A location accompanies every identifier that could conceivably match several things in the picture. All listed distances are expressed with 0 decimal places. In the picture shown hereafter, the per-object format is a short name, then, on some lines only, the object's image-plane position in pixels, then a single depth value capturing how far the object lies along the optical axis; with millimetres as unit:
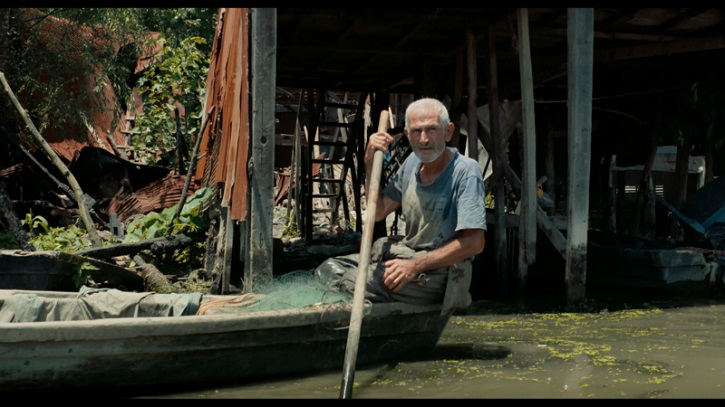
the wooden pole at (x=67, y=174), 8492
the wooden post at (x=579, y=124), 6953
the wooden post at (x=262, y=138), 5984
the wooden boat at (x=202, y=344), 3816
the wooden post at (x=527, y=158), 7234
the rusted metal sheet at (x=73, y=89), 12656
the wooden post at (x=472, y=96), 8109
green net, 4738
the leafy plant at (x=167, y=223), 8734
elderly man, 4492
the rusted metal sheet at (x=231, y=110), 6234
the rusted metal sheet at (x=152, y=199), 10609
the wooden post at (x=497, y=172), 7891
